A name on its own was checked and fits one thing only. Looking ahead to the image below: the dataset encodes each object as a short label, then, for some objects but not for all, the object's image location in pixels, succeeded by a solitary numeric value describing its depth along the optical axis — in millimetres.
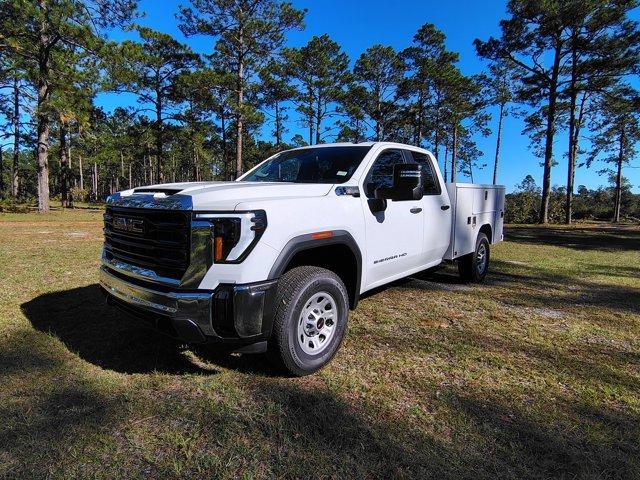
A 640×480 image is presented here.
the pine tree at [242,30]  21141
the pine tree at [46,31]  15719
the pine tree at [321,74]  29609
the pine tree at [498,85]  28672
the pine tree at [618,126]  20742
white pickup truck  2703
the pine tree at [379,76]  31062
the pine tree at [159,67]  24078
